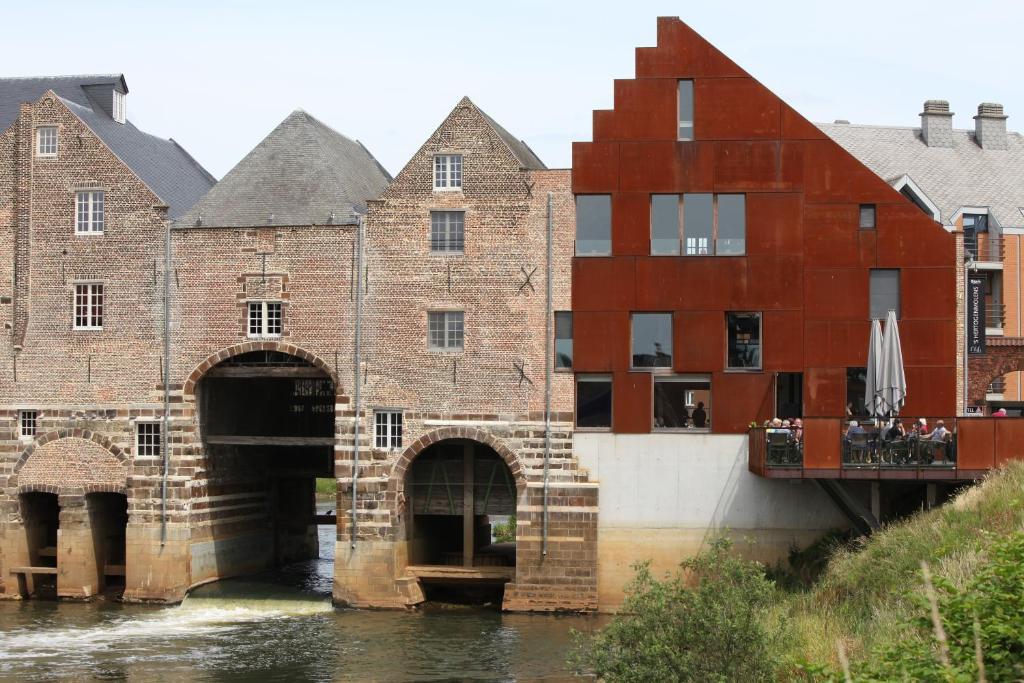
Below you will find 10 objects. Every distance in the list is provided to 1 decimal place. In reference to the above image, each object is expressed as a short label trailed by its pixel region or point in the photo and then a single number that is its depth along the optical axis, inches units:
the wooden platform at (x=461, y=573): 1509.6
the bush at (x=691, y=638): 871.7
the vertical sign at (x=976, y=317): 1609.3
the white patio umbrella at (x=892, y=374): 1280.8
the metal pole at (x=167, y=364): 1545.3
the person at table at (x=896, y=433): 1316.4
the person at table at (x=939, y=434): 1302.9
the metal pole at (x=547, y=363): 1469.0
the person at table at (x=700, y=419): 1459.2
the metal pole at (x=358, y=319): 1505.9
